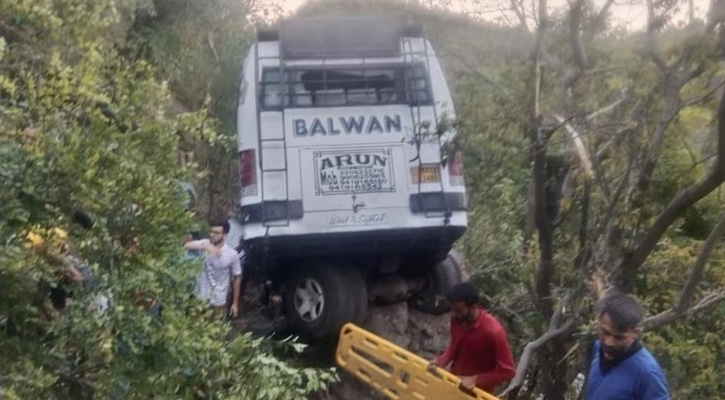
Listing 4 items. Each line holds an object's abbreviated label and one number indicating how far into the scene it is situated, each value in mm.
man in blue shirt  4355
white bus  8953
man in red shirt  6590
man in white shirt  9570
